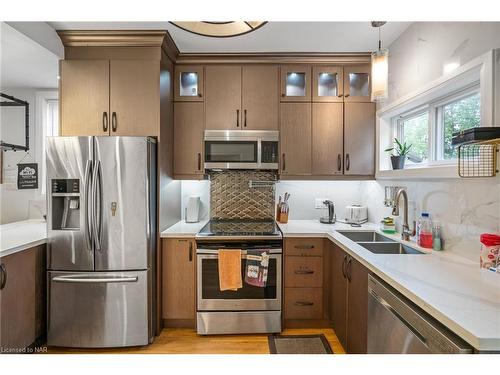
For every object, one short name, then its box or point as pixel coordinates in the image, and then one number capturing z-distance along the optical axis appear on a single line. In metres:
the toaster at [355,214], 2.80
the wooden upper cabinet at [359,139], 2.71
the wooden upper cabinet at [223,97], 2.67
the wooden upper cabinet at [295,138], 2.71
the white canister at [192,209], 2.82
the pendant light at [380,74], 1.55
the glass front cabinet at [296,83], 2.69
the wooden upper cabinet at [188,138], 2.68
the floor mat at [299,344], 2.09
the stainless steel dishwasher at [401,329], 0.94
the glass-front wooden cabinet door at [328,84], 2.68
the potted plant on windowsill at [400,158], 2.23
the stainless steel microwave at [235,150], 2.62
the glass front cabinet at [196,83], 2.68
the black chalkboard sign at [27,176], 2.85
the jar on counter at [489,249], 1.33
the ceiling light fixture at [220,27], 1.35
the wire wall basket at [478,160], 1.33
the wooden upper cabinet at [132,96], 2.29
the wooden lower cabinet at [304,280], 2.37
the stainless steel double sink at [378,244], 1.95
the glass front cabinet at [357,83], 2.68
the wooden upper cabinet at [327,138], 2.71
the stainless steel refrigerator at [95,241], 2.07
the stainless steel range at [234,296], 2.28
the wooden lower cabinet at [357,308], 1.62
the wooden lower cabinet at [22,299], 1.75
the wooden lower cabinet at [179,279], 2.36
